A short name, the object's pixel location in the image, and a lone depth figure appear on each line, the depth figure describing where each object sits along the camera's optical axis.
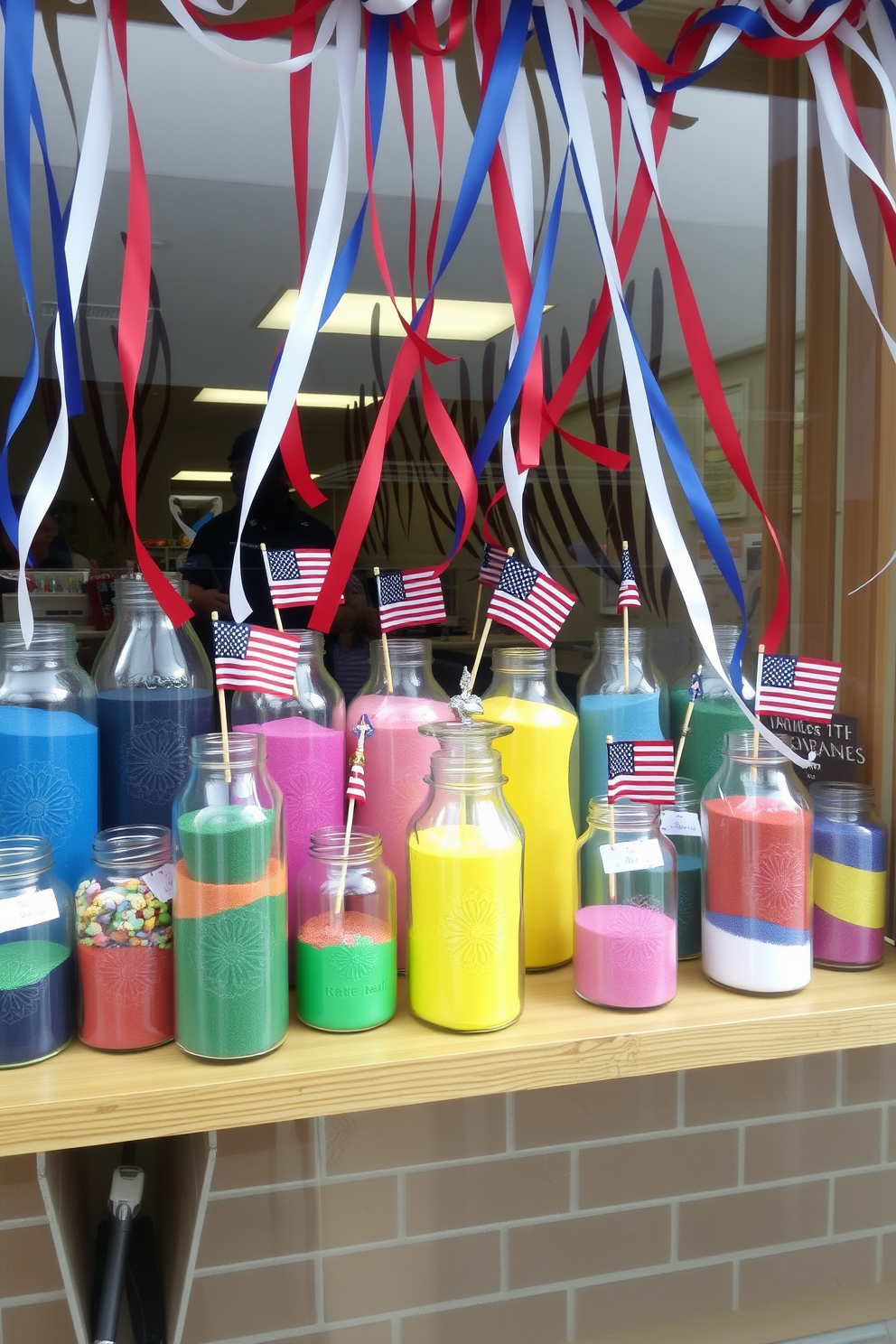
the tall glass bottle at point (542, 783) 0.98
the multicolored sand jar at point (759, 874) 0.93
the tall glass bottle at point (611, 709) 1.05
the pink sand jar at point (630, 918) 0.90
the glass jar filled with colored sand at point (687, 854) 1.02
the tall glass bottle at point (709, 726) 1.09
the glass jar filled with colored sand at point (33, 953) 0.78
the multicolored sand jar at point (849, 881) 0.99
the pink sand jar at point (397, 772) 0.96
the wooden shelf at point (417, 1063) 0.76
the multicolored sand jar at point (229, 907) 0.79
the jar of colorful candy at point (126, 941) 0.81
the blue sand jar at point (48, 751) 0.86
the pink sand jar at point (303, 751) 0.94
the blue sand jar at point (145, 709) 0.92
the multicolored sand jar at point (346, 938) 0.86
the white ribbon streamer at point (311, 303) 0.90
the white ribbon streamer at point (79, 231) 0.84
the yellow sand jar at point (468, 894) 0.85
